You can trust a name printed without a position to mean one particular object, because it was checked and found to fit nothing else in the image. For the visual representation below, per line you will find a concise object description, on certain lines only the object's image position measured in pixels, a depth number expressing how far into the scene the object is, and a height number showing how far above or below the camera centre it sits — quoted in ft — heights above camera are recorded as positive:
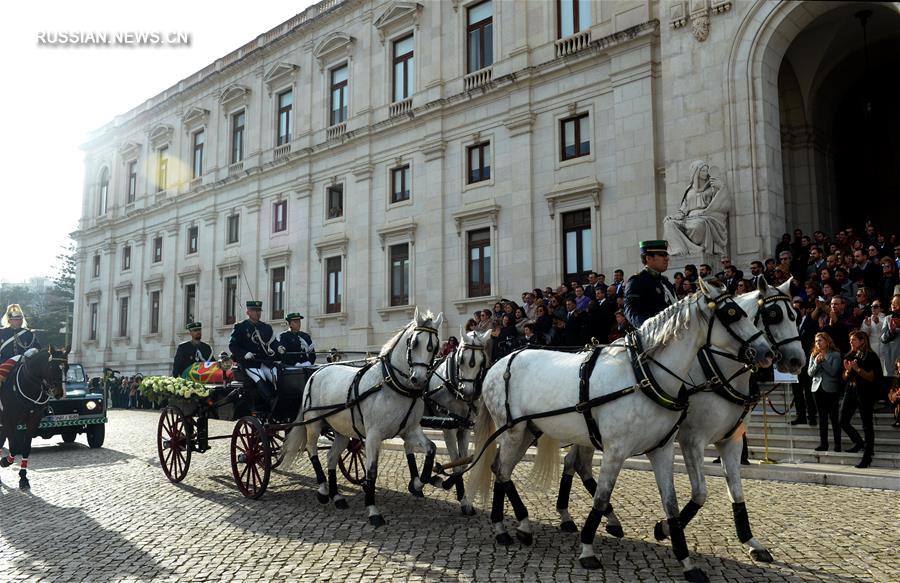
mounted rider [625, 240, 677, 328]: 22.79 +1.85
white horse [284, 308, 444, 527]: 25.89 -2.23
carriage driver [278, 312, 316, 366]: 36.70 +0.08
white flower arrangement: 34.88 -2.15
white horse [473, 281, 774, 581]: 19.33 -1.32
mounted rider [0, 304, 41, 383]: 37.52 +0.58
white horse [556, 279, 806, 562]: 19.24 -1.74
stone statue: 55.83 +10.23
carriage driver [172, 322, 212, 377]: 40.16 -0.30
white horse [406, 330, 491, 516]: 28.66 -2.09
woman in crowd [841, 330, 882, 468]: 34.14 -2.10
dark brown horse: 36.22 -2.43
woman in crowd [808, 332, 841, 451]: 36.14 -1.86
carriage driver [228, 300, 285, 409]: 33.09 -0.27
